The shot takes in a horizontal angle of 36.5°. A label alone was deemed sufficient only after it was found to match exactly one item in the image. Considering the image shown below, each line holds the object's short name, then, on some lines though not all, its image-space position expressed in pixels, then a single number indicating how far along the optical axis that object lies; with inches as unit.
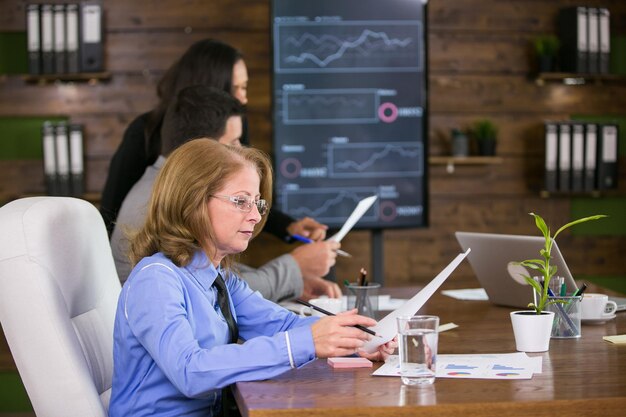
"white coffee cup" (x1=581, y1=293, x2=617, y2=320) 86.6
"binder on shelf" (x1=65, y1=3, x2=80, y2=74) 176.7
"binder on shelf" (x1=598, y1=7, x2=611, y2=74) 189.6
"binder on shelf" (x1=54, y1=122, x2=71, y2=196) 179.6
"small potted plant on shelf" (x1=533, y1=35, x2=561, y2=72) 190.2
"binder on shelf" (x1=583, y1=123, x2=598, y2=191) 188.1
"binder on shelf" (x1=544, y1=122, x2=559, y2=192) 188.2
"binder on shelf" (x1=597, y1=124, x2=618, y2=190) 189.8
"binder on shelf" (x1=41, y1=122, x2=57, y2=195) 179.3
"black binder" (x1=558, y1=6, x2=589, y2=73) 188.4
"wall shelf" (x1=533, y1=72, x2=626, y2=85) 190.5
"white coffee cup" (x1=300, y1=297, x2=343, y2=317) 92.1
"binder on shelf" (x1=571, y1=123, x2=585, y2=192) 187.9
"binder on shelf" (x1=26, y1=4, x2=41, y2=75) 176.9
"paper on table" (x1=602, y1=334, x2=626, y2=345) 76.9
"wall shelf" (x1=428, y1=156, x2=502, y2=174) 189.7
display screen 175.2
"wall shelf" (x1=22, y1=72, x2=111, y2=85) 180.1
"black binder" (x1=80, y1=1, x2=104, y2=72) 178.5
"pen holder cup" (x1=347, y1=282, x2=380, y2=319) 87.7
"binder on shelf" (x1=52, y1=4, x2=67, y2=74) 176.6
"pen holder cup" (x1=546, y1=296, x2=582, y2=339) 79.0
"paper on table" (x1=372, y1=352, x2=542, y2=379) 62.9
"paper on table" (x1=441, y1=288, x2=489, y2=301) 108.3
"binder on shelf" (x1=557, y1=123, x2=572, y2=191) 187.9
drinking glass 60.4
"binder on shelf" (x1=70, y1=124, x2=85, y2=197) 180.2
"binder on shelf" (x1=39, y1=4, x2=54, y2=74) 176.6
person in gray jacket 100.4
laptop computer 92.5
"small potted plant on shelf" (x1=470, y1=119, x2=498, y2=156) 190.5
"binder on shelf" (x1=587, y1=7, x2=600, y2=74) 189.0
